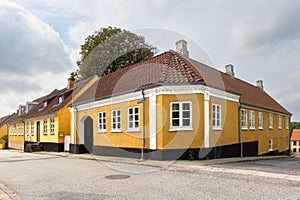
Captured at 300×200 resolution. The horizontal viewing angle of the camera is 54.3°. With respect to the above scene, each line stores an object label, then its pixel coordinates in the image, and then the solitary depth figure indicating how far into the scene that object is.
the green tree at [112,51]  31.84
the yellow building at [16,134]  35.53
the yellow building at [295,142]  90.16
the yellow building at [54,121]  24.73
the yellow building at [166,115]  14.62
